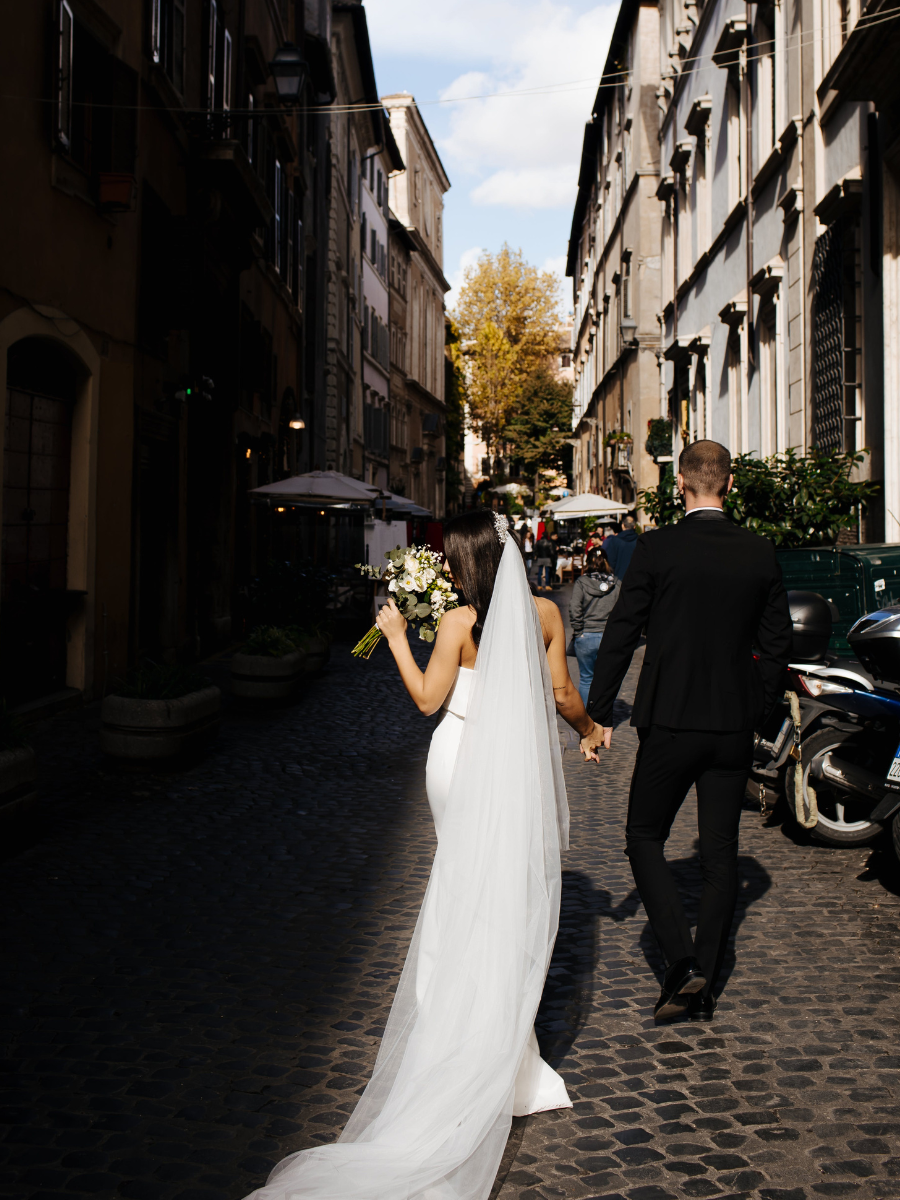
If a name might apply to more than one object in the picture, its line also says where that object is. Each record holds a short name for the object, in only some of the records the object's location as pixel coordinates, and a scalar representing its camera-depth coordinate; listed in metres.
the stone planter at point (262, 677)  11.66
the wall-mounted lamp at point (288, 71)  16.48
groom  4.11
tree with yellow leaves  67.56
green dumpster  8.30
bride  3.04
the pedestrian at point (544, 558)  35.03
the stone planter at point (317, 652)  13.75
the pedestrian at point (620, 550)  15.82
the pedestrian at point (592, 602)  11.05
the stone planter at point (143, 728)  8.23
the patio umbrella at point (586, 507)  29.62
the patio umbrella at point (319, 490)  18.66
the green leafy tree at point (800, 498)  11.82
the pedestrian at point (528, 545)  40.92
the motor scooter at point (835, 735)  5.88
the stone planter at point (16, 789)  6.12
